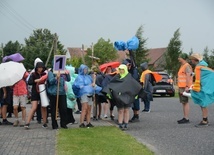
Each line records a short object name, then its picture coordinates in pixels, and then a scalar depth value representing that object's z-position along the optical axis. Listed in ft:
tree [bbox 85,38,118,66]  243.60
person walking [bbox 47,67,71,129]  35.45
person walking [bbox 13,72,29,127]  37.32
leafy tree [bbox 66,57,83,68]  136.67
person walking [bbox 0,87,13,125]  38.70
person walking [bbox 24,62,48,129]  35.91
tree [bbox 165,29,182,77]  160.45
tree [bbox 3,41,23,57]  209.46
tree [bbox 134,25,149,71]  170.50
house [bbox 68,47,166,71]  296.51
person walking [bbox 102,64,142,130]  34.86
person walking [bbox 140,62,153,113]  51.29
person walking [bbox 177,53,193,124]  38.63
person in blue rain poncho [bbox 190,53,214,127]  37.01
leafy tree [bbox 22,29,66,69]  180.04
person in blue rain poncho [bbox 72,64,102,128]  36.14
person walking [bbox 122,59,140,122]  40.19
